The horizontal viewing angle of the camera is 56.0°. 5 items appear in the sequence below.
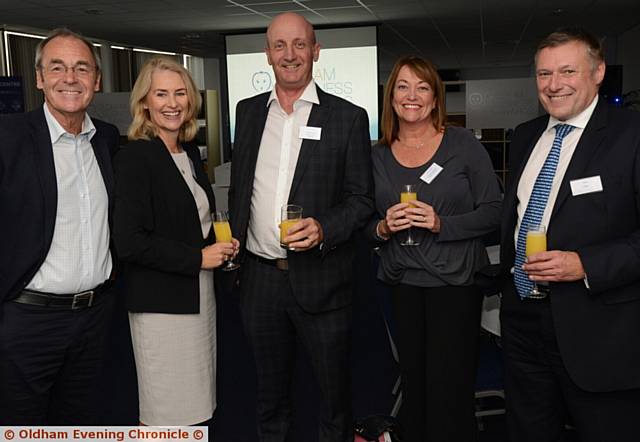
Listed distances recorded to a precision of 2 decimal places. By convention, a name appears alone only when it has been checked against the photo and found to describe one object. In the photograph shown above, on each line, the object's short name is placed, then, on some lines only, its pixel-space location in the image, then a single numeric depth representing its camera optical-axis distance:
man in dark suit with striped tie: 1.70
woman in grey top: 2.15
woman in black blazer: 1.95
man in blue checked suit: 2.18
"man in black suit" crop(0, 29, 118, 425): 1.86
